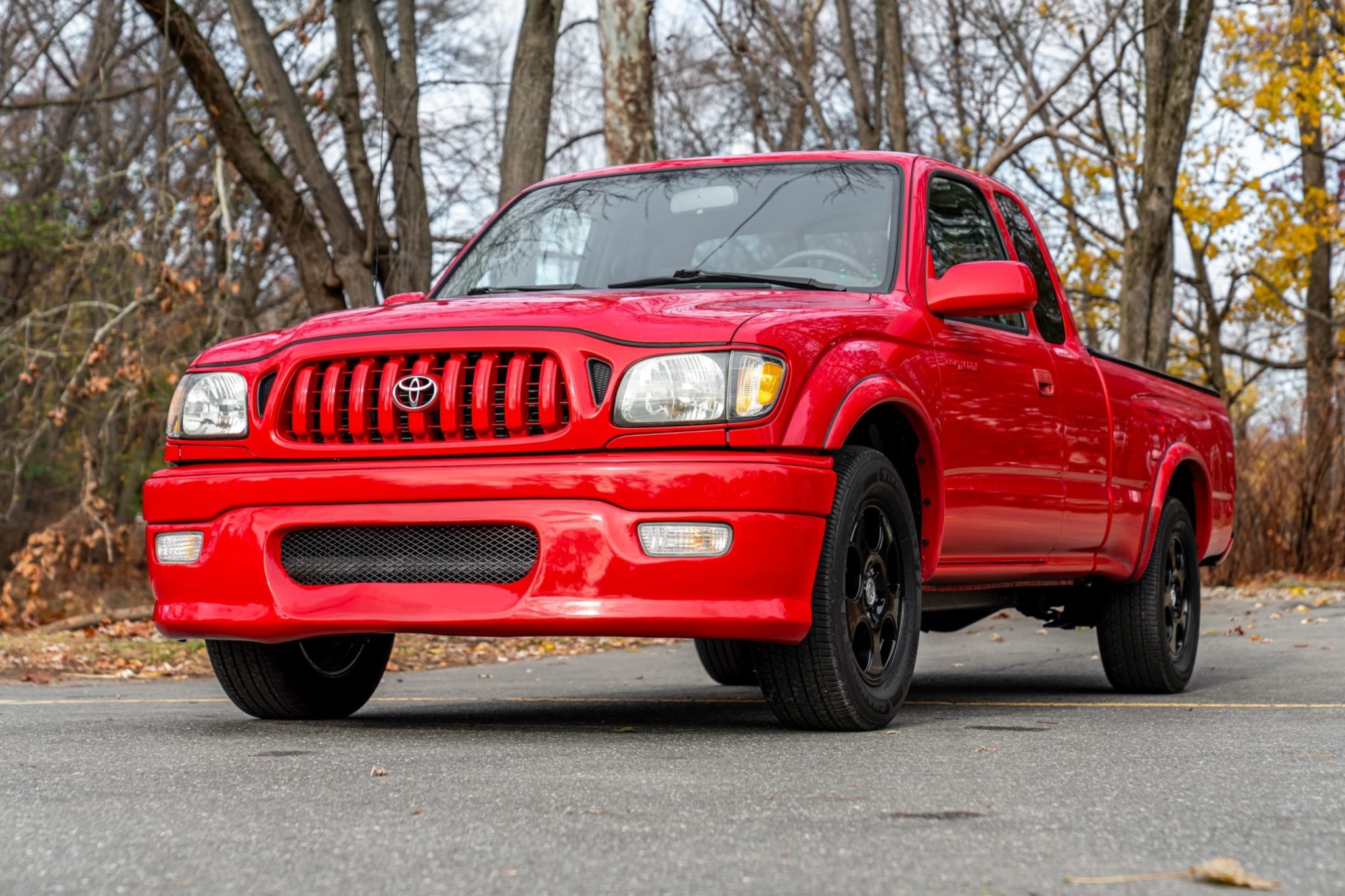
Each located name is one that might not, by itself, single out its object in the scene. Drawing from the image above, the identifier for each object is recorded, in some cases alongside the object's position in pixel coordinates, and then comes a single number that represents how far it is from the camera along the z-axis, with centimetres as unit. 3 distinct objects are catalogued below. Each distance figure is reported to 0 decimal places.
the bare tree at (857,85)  2186
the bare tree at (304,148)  1321
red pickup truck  466
